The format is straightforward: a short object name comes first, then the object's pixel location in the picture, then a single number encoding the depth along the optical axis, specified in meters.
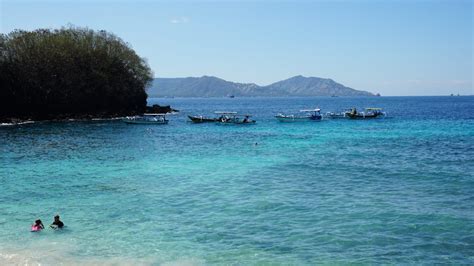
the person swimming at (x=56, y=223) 24.38
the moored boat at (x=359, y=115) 117.38
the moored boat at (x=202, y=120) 111.12
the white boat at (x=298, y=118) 112.19
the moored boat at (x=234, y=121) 105.94
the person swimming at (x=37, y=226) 24.02
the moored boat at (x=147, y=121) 103.36
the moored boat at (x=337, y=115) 124.59
